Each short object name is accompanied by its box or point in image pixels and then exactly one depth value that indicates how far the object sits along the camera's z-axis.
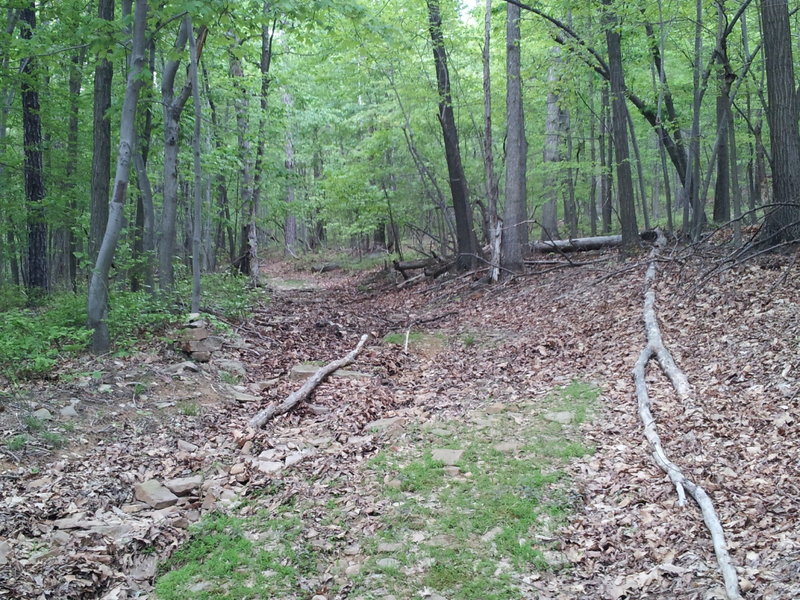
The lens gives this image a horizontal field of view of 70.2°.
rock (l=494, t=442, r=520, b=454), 5.43
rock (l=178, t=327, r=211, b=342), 8.06
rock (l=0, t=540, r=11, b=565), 3.54
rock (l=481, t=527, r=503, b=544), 4.06
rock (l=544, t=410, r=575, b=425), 5.85
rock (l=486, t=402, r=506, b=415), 6.41
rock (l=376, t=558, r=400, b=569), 3.83
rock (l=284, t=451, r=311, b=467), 5.35
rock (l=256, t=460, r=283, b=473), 5.22
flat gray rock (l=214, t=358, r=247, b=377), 7.95
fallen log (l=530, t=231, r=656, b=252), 14.67
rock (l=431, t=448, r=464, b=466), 5.28
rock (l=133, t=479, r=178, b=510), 4.61
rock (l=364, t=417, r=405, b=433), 6.14
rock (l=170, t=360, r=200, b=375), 7.30
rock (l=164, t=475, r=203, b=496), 4.80
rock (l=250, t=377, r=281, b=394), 7.61
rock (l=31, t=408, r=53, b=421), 5.49
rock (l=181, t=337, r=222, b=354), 7.94
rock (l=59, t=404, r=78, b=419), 5.71
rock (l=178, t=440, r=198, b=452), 5.64
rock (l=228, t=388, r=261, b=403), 7.14
